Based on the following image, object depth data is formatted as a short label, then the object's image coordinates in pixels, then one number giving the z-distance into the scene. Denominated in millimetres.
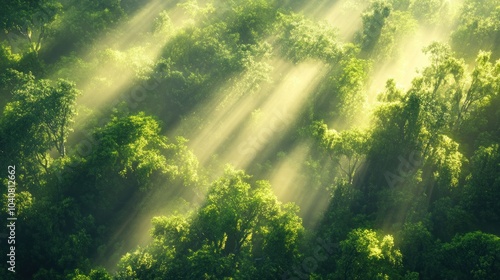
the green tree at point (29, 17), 54562
